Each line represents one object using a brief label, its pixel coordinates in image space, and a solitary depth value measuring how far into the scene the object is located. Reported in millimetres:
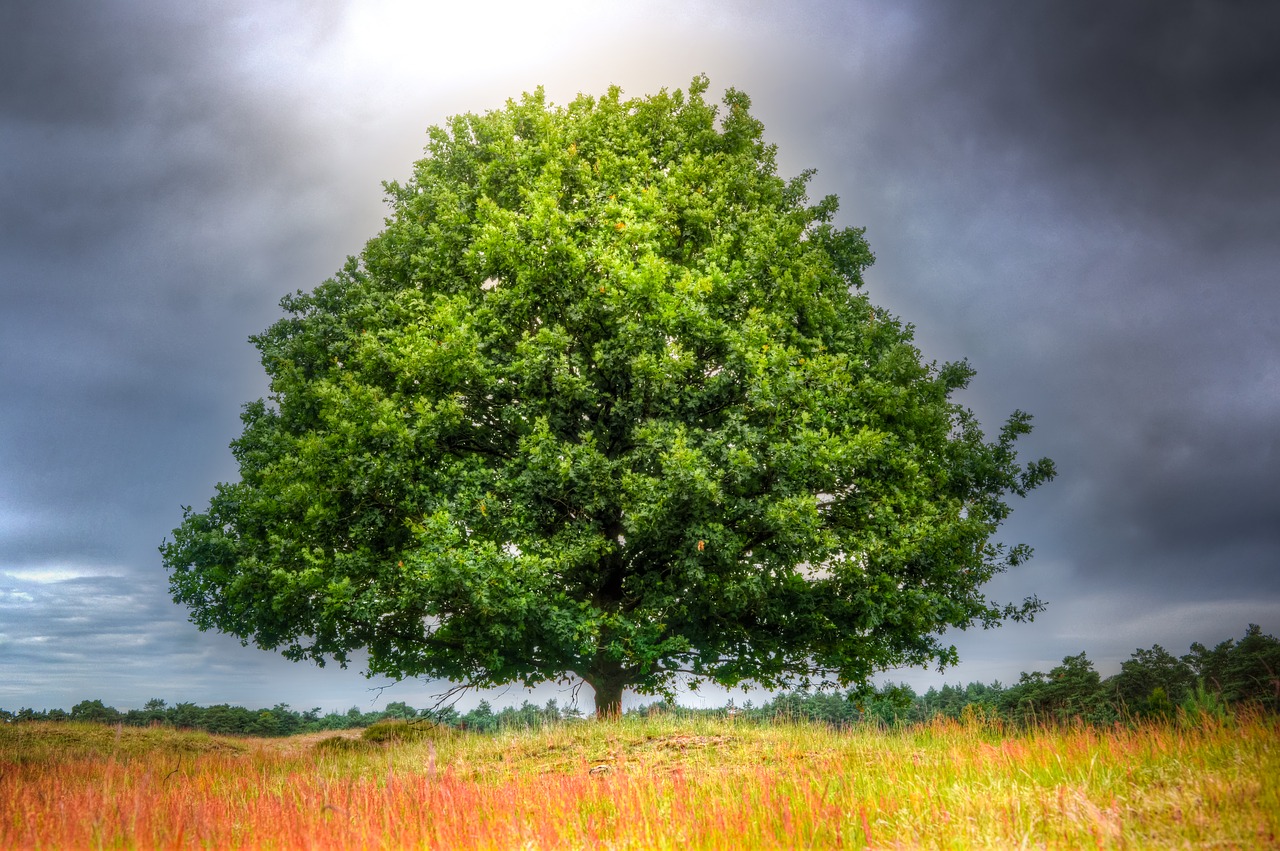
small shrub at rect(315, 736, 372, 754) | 17766
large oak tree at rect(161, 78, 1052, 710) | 14945
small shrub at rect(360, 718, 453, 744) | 18884
